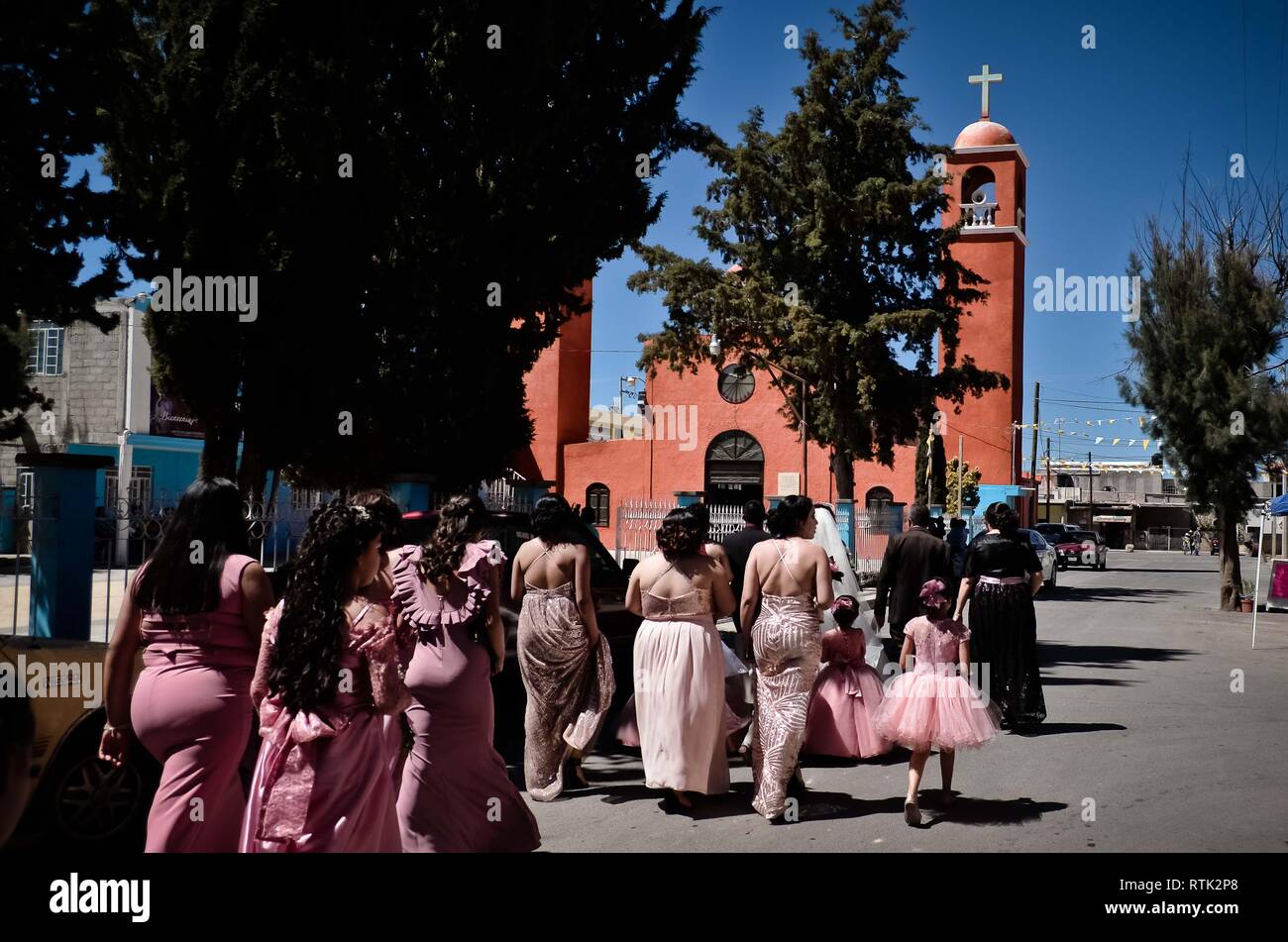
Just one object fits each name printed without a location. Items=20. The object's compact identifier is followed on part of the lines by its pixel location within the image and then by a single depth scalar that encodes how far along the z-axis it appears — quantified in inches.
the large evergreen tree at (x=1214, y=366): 820.0
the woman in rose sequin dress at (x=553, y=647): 277.0
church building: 1838.1
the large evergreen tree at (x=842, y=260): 1077.8
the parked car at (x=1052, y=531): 1749.5
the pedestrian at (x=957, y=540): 682.2
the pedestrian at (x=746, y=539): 385.1
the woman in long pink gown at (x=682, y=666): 262.4
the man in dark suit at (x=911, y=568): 377.1
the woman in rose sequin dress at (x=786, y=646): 260.2
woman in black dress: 358.0
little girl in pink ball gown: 313.3
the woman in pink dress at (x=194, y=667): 163.6
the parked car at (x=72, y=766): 211.5
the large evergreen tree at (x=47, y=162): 355.3
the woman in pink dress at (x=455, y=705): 204.8
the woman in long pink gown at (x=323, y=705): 156.7
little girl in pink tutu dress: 255.1
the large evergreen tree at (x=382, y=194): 401.1
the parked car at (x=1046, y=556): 1165.7
